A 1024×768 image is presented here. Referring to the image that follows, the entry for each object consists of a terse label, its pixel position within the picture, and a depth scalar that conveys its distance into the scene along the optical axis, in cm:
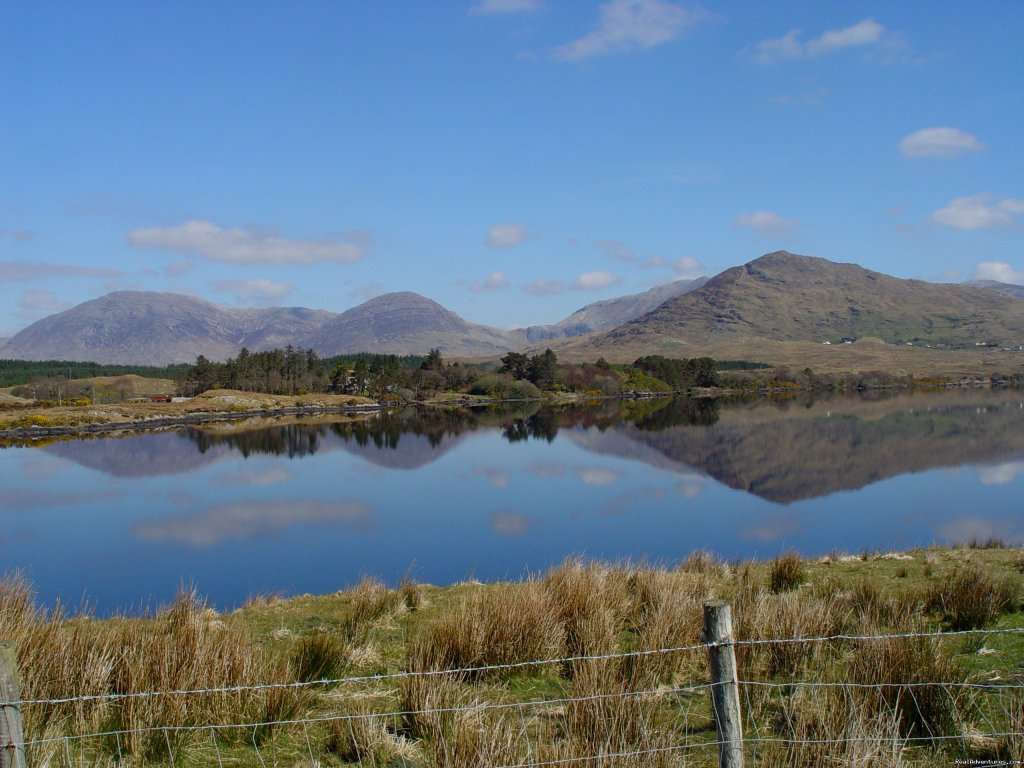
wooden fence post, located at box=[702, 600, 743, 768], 335
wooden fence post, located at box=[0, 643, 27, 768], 290
